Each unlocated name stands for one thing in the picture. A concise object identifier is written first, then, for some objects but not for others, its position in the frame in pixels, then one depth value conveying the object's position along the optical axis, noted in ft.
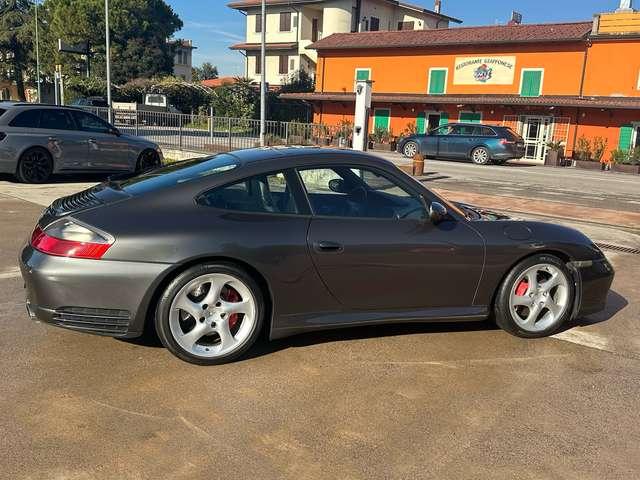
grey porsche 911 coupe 11.45
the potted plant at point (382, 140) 98.31
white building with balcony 145.38
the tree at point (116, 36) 176.55
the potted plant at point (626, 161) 79.15
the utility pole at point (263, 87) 63.86
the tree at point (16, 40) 202.69
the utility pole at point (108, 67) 86.08
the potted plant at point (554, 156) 86.38
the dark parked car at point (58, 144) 35.88
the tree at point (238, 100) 131.54
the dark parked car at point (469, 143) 75.25
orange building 85.92
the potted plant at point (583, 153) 84.94
